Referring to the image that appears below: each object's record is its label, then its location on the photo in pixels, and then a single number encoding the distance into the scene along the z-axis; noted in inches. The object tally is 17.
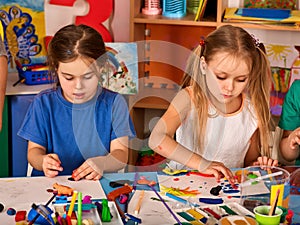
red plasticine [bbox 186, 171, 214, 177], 68.9
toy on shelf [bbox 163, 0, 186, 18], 111.1
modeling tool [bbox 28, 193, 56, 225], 54.3
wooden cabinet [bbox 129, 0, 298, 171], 108.7
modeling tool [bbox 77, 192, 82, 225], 54.3
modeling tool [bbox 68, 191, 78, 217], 55.6
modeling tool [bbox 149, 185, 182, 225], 57.2
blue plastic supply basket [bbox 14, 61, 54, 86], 109.2
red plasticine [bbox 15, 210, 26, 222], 56.1
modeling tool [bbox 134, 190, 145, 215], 59.0
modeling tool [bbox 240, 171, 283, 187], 61.8
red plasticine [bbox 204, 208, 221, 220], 57.4
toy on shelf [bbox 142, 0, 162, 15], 112.4
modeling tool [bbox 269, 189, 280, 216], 54.9
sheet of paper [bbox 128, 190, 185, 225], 57.3
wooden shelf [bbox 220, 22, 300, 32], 104.2
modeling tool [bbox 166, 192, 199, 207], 61.2
